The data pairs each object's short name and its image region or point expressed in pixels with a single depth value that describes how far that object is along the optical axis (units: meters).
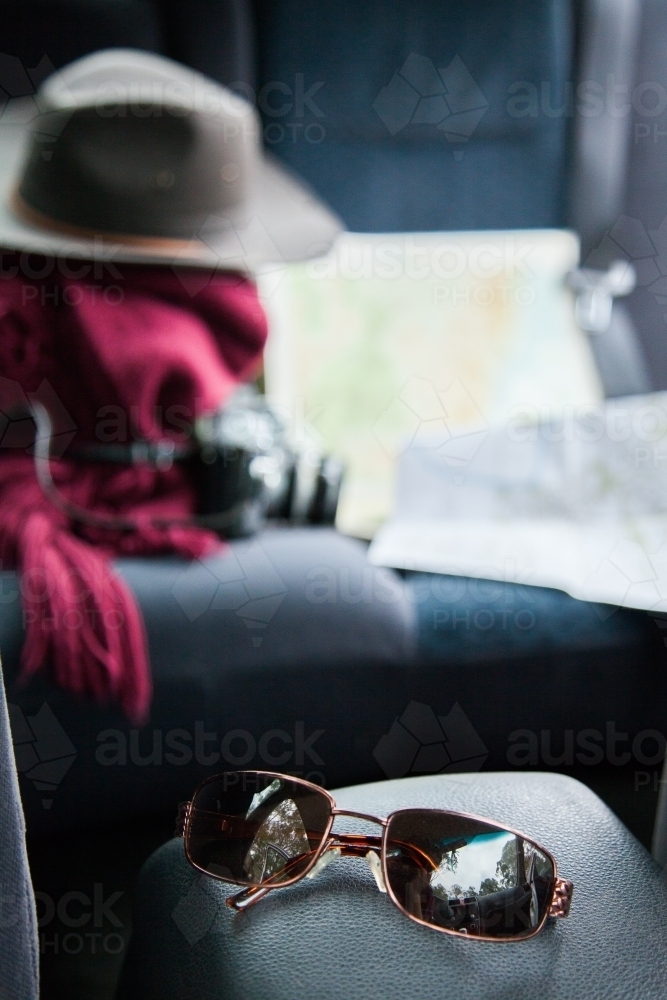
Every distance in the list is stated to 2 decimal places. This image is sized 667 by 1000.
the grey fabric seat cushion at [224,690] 0.64
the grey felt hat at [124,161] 0.79
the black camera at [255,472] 0.80
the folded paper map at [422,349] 0.99
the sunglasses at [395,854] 0.30
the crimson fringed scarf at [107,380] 0.74
